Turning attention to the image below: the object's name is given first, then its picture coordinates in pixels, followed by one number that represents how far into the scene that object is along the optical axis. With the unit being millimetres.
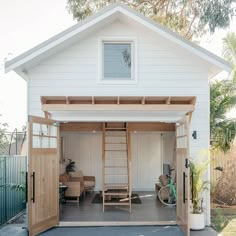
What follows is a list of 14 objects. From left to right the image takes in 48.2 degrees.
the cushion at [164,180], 9323
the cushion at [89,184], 11034
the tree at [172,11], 11452
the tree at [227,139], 9151
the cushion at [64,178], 9543
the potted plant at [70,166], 11517
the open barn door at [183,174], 6168
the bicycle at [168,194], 8743
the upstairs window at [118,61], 7306
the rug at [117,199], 9389
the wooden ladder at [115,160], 11666
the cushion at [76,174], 10922
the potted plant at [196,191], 6651
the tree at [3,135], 8952
